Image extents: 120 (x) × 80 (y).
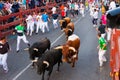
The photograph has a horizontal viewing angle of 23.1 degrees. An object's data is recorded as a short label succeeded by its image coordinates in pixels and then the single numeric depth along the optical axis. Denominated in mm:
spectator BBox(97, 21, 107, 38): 16578
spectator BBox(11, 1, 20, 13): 22625
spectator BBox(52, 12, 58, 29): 25512
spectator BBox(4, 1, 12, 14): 21930
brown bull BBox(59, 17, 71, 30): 21262
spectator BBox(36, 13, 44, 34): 23406
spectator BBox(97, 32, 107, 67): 13025
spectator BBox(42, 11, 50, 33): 23372
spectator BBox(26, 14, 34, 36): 22417
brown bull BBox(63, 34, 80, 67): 12645
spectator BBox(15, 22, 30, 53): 16922
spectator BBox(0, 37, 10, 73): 12789
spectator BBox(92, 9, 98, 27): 24188
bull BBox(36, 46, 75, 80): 10812
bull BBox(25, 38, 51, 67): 13352
